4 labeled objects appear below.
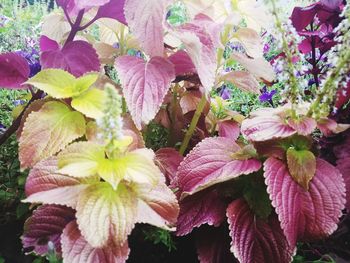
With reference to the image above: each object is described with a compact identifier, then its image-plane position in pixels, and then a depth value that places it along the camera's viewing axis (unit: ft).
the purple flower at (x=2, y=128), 3.73
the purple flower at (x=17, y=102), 4.26
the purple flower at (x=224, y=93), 4.80
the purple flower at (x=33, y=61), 3.52
